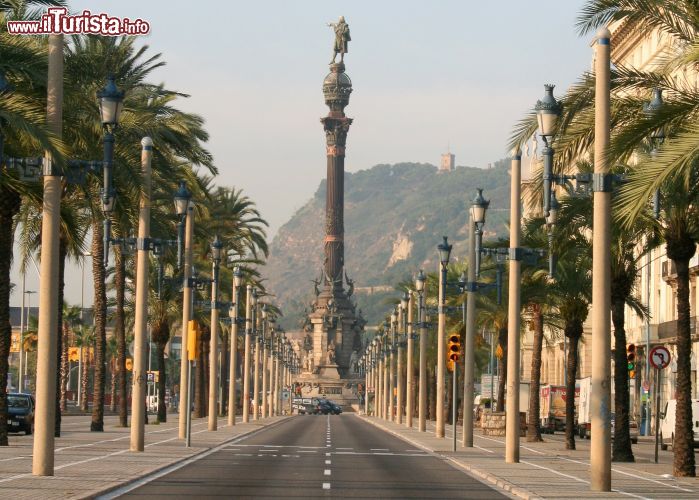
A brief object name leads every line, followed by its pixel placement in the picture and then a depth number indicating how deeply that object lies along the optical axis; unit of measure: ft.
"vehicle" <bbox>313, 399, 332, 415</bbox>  501.44
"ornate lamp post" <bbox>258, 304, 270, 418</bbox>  347.36
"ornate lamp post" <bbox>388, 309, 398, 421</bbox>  347.77
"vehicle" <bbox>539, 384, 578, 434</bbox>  276.00
